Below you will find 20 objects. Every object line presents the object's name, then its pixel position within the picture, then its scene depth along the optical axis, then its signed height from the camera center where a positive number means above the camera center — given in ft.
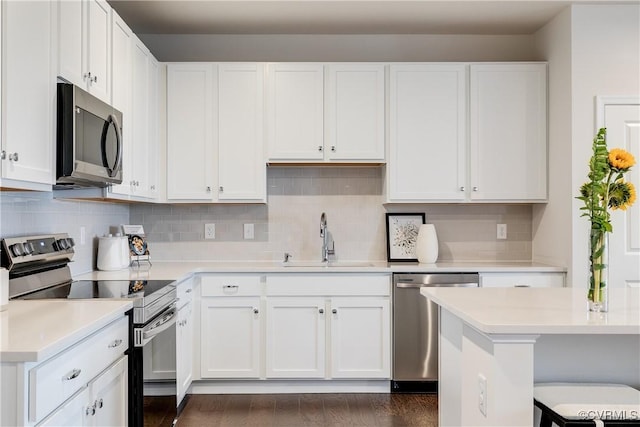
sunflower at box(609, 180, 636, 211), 5.57 +0.22
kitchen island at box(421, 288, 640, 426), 5.08 -1.51
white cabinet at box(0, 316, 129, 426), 4.50 -1.75
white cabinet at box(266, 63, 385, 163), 12.33 +2.46
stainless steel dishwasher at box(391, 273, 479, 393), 11.59 -2.47
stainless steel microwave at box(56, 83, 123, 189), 7.14 +1.10
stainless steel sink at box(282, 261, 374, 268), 12.20 -1.22
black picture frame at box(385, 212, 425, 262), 13.29 -0.52
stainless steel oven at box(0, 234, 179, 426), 7.34 -1.21
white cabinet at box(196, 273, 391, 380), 11.63 -2.49
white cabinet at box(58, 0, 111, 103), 7.36 +2.63
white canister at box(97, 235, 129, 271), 10.96 -0.84
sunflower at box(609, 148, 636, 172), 5.43 +0.58
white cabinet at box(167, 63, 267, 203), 12.35 +2.01
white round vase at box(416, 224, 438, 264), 12.66 -0.74
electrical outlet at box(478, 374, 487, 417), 5.40 -1.90
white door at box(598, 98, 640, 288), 11.21 -0.05
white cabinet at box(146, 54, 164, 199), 11.67 +1.92
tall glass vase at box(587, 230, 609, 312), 5.59 -0.60
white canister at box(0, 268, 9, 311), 6.31 -0.94
